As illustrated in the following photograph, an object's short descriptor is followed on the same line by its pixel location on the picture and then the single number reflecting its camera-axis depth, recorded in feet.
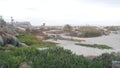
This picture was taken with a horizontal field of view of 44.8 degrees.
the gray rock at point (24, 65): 22.12
